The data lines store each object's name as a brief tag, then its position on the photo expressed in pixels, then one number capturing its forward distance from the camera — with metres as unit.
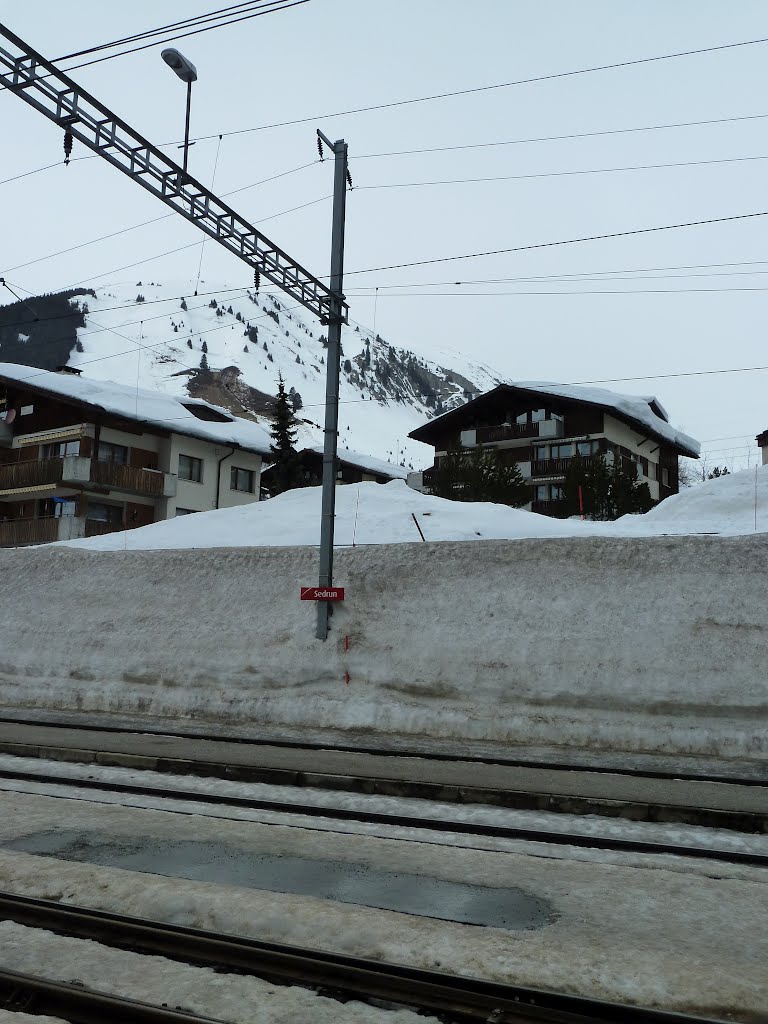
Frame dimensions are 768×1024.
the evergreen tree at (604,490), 36.41
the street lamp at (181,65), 12.88
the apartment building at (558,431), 51.06
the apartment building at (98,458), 40.34
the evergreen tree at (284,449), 53.00
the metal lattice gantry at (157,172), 10.40
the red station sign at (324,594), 16.36
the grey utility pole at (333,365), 15.98
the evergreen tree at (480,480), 36.66
